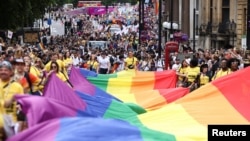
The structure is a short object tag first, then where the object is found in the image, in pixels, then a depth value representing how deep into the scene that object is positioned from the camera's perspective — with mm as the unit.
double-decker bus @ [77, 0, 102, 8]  139650
